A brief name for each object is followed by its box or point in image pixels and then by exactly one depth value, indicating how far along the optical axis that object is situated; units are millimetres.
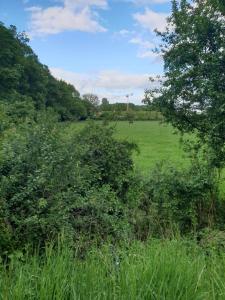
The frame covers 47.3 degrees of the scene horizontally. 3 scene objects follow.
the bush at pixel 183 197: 5637
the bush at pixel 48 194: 3667
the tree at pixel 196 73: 5669
